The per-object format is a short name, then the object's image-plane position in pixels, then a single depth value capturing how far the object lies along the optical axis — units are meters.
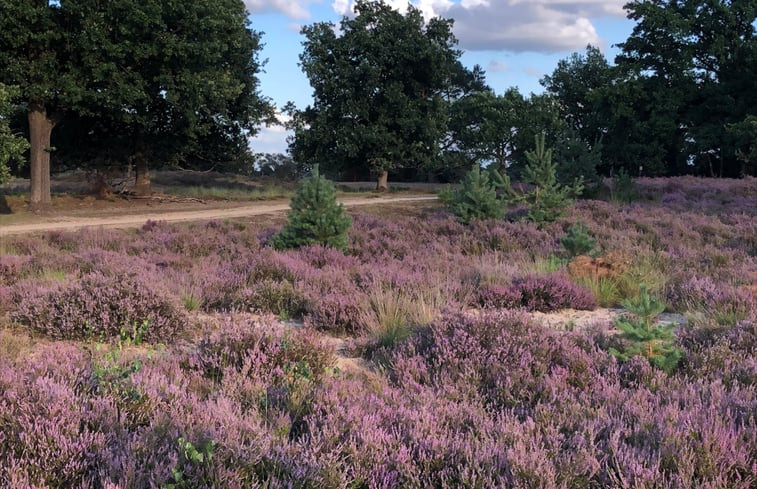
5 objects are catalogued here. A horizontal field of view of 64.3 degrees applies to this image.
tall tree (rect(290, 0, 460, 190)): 35.75
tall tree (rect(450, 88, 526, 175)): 49.91
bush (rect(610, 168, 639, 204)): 22.94
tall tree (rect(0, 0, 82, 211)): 20.48
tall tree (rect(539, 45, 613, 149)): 59.31
